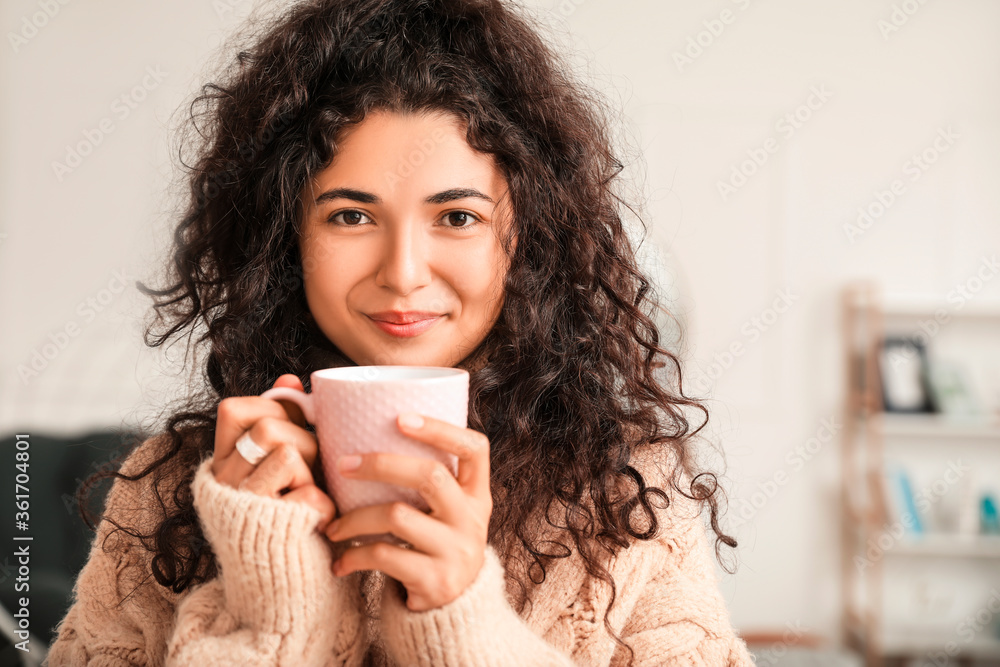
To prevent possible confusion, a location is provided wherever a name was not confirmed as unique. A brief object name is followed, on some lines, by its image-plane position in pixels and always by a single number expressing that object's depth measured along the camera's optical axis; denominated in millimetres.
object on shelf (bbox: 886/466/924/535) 2910
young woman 830
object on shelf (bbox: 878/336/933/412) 2943
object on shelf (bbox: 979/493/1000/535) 2924
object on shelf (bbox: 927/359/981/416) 2916
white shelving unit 2914
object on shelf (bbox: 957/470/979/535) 2906
